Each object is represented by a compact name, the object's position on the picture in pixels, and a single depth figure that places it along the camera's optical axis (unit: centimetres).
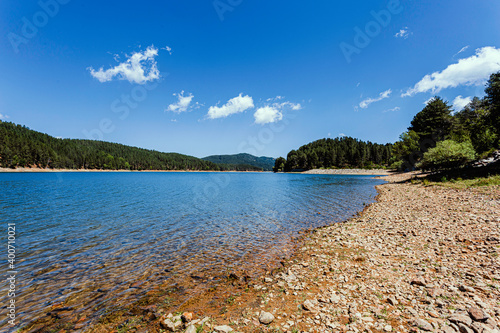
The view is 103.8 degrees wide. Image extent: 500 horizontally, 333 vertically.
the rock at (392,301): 620
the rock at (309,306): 645
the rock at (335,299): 671
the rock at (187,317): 643
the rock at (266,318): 599
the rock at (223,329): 572
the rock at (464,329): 454
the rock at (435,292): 630
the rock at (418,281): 703
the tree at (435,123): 5906
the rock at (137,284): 895
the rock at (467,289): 619
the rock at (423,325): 488
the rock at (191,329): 585
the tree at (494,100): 3038
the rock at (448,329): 466
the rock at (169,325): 611
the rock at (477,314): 485
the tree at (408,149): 7738
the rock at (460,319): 482
